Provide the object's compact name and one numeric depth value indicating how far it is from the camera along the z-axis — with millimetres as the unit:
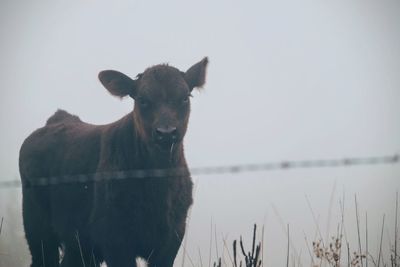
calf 12375
